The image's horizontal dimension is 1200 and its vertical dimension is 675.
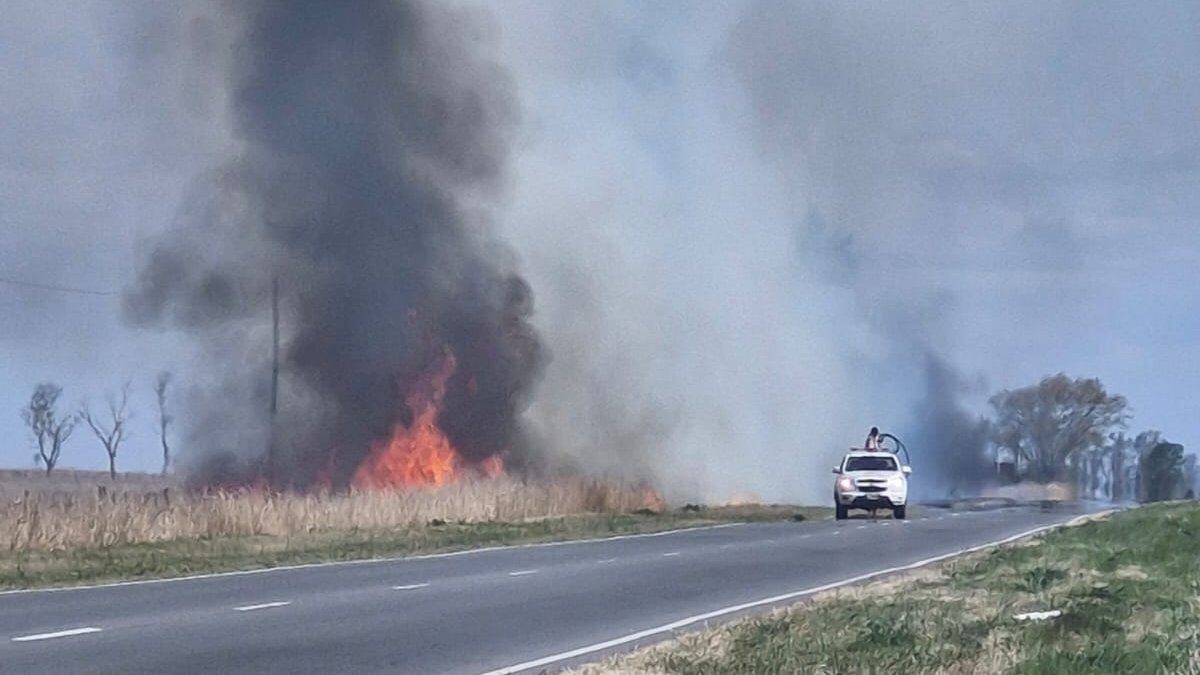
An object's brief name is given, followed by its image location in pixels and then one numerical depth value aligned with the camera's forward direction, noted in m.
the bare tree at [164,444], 61.55
